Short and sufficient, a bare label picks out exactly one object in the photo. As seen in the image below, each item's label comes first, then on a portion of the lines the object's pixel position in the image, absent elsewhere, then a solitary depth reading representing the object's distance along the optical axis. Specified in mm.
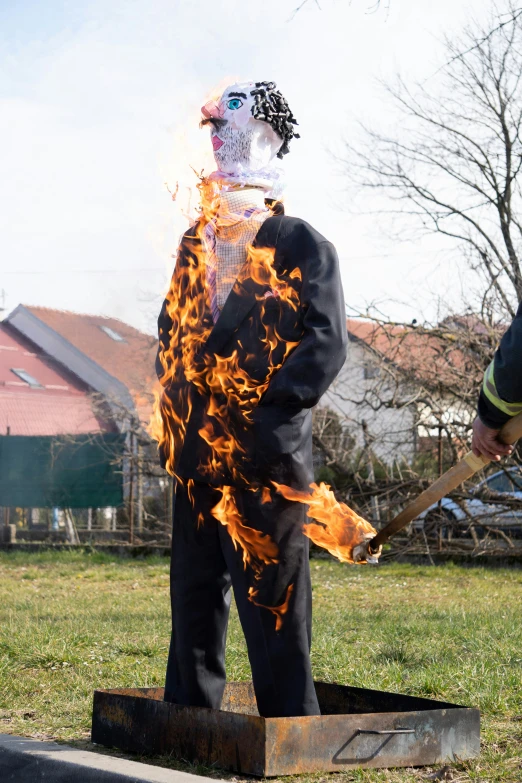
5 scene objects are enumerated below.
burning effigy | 3494
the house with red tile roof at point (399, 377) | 12977
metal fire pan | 3193
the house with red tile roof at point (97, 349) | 21578
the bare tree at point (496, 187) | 15820
